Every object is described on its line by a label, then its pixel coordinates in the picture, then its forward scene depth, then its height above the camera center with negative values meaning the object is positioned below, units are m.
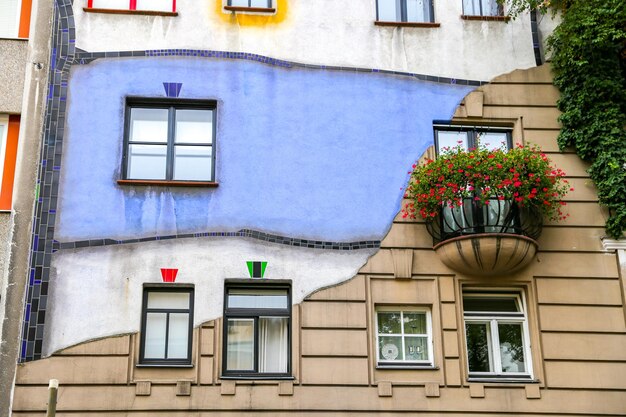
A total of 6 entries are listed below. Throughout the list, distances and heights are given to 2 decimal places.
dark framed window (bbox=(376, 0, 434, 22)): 18.45 +8.61
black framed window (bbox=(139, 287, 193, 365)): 15.49 +1.79
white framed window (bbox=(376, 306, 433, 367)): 15.84 +1.61
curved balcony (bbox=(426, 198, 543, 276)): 15.73 +3.34
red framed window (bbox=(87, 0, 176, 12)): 17.83 +8.47
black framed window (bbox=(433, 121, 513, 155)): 17.52 +5.69
